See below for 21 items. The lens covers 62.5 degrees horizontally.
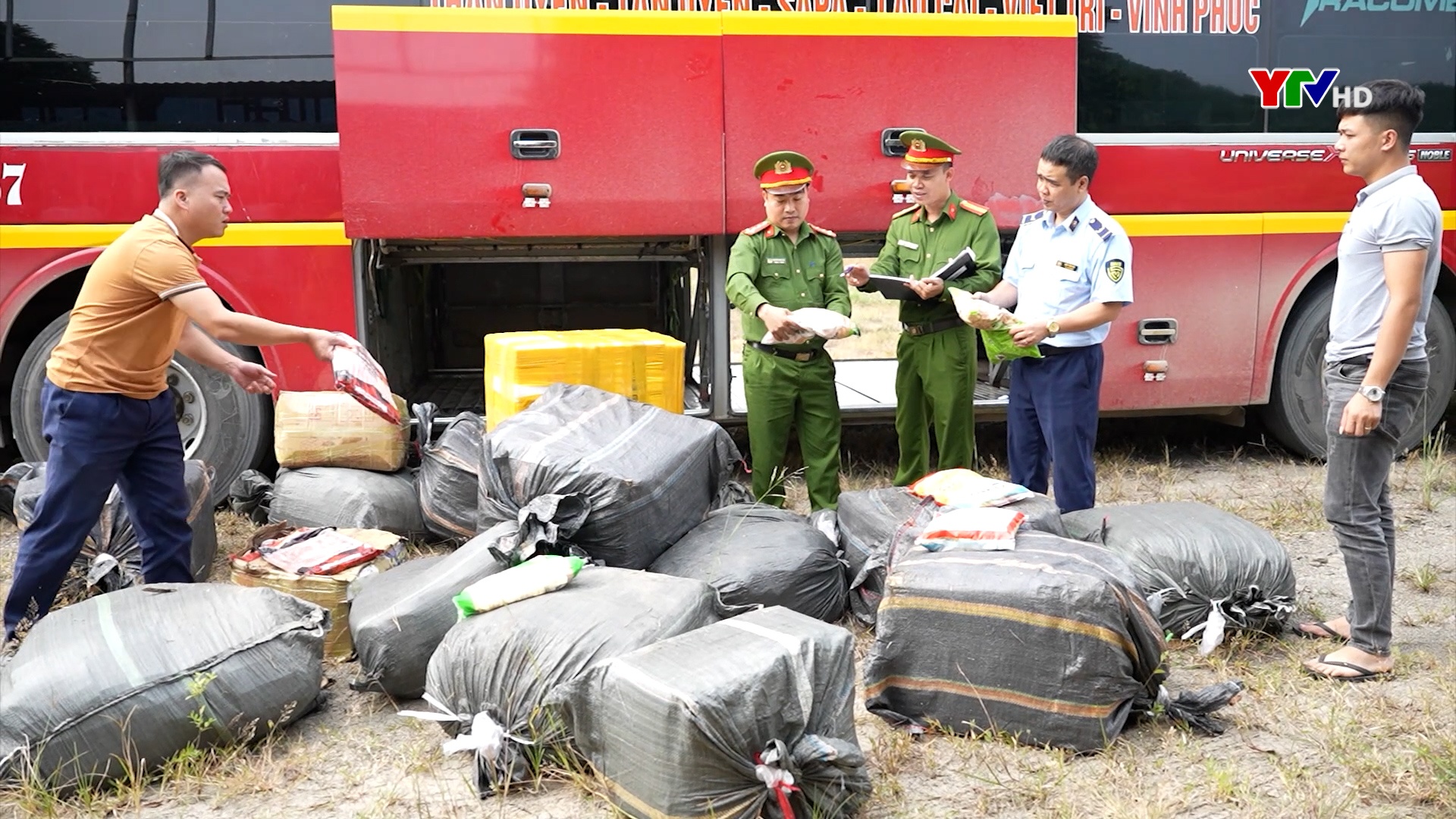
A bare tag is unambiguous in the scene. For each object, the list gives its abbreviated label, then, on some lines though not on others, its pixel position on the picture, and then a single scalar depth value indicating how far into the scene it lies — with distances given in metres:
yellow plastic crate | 4.71
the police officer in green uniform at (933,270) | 4.77
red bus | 4.98
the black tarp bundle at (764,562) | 3.77
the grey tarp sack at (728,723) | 2.52
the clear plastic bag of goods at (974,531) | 3.31
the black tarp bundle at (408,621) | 3.38
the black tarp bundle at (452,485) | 4.69
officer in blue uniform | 4.16
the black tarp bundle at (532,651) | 2.92
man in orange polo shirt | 3.61
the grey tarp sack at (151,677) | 2.90
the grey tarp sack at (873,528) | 3.80
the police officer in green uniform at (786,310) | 4.70
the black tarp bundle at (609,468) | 3.74
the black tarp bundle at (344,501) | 4.75
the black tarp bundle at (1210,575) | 3.73
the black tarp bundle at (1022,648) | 3.02
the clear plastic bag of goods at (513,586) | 3.21
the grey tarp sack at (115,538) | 4.14
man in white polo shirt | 3.31
